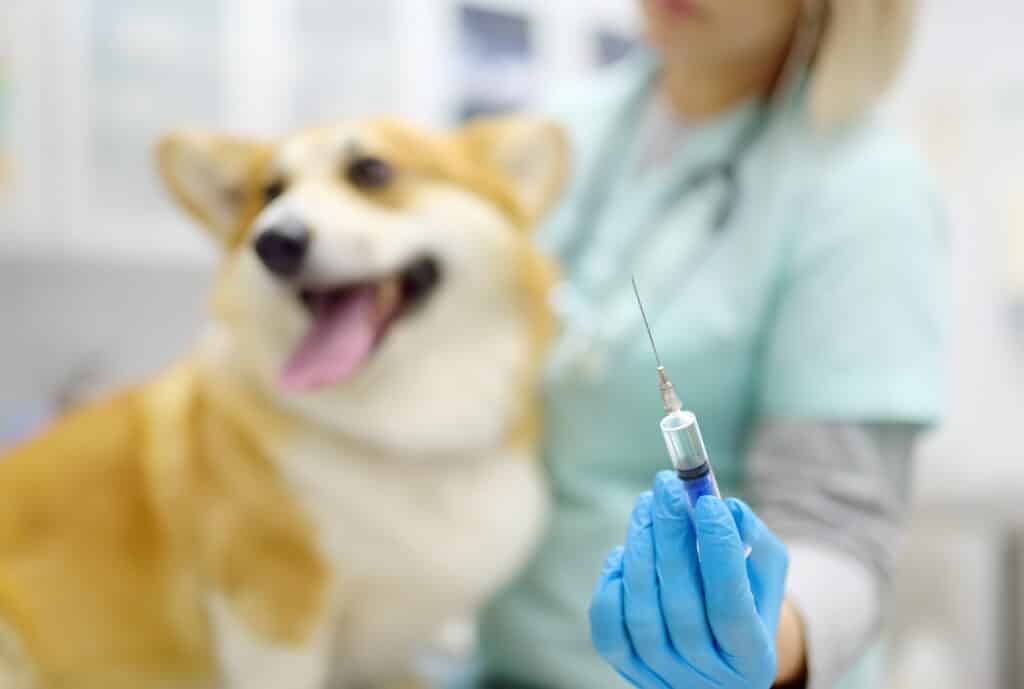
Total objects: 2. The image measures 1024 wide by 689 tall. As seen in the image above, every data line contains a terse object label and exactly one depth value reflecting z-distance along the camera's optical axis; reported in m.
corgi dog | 0.69
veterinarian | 0.68
